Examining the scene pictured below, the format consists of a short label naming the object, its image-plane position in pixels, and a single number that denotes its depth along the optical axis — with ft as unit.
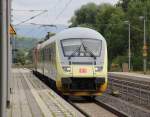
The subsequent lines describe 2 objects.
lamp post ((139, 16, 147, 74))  186.21
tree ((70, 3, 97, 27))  364.38
